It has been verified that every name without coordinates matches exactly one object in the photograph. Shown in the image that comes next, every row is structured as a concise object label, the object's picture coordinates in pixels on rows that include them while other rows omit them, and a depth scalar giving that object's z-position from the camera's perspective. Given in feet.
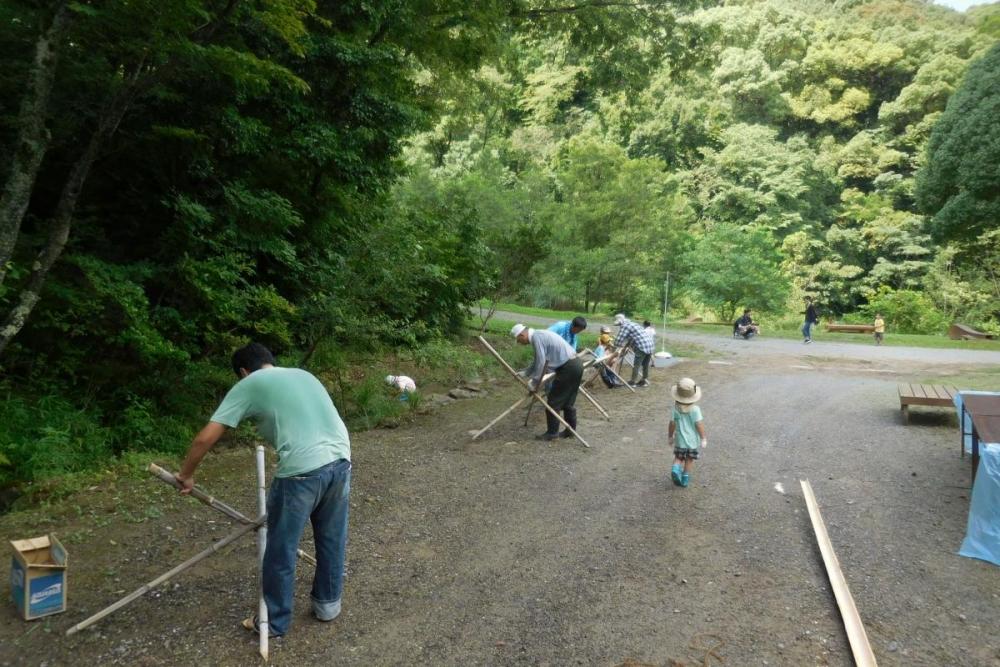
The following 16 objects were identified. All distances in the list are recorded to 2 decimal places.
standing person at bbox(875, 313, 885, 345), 72.38
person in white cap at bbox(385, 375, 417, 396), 37.09
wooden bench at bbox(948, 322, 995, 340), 74.79
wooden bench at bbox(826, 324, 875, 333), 85.46
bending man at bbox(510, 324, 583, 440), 27.68
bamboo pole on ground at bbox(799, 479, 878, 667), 12.30
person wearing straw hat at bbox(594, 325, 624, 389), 42.09
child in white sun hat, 22.12
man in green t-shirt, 11.96
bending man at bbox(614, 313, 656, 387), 43.34
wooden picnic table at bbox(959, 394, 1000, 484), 19.44
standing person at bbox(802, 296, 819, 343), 71.77
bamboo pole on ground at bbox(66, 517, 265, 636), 12.69
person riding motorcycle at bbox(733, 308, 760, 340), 74.23
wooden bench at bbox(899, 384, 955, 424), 30.94
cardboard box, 12.91
